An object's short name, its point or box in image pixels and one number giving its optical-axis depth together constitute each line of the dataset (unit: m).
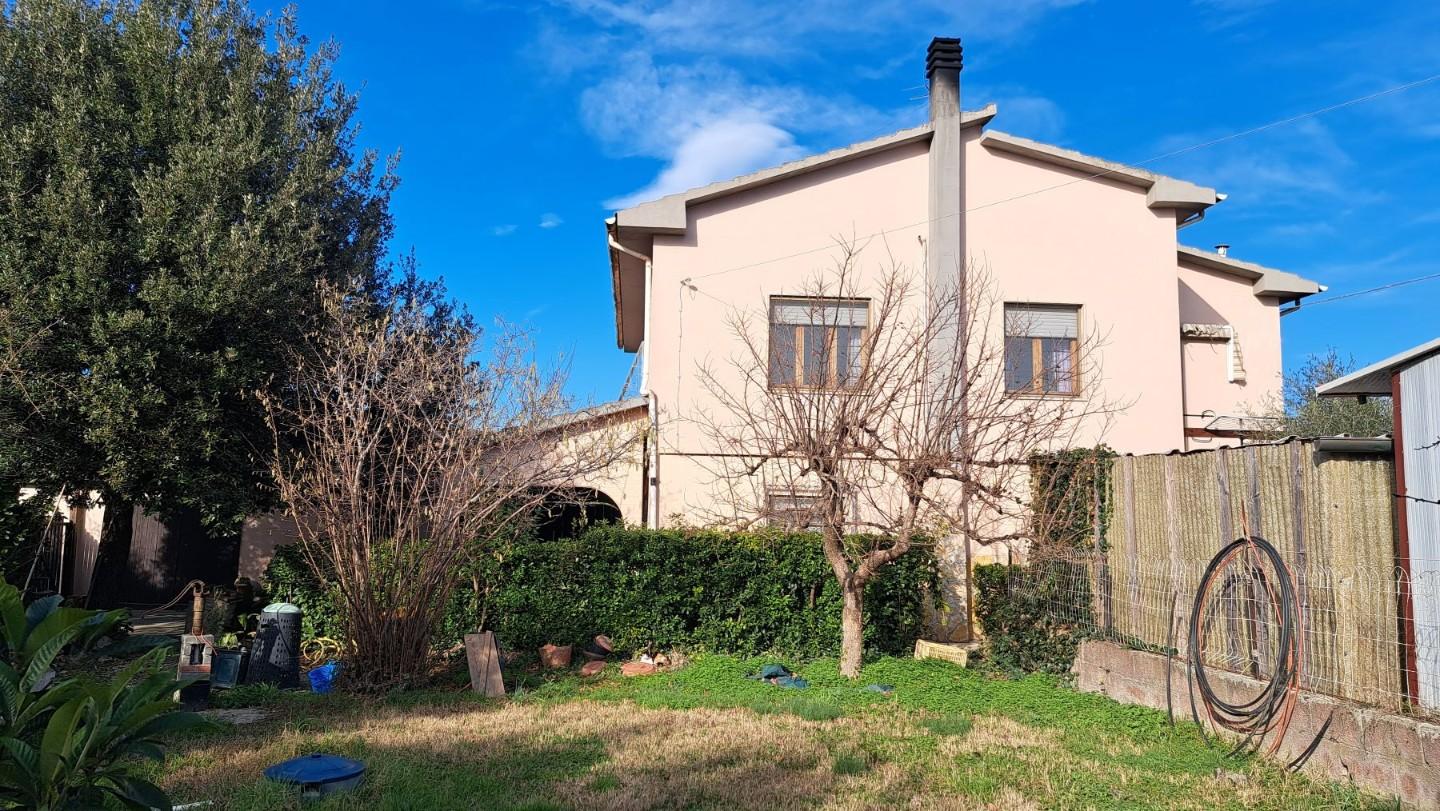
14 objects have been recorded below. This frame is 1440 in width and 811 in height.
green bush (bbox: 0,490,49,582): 10.64
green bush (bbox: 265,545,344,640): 11.35
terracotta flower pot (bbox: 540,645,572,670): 10.77
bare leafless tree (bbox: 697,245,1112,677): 10.07
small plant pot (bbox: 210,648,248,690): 9.30
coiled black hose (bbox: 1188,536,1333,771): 6.57
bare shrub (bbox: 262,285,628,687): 9.39
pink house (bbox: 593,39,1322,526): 13.38
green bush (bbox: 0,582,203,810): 3.62
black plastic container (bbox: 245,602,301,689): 9.70
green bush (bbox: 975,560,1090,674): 10.01
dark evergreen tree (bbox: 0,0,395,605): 10.09
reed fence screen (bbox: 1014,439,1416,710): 6.27
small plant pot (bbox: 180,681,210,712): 8.63
